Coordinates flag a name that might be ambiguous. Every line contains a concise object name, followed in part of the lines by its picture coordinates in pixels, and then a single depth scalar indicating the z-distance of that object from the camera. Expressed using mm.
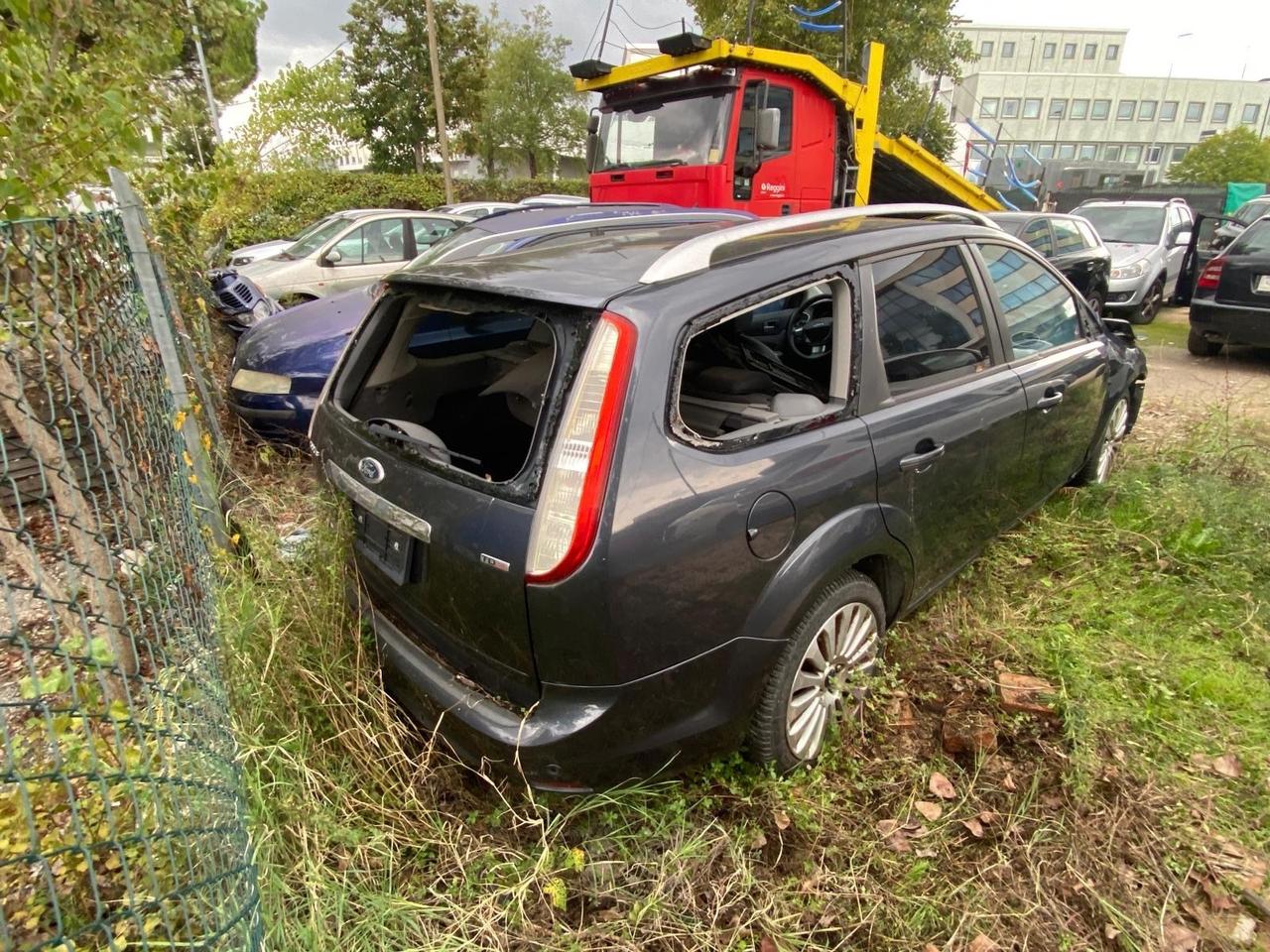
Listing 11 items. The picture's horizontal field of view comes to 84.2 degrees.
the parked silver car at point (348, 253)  8266
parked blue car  4258
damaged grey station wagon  1740
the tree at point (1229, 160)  36750
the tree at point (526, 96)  29828
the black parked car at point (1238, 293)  6930
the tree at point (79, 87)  1851
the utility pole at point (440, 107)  18255
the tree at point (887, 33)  14039
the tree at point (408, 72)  23641
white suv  9609
